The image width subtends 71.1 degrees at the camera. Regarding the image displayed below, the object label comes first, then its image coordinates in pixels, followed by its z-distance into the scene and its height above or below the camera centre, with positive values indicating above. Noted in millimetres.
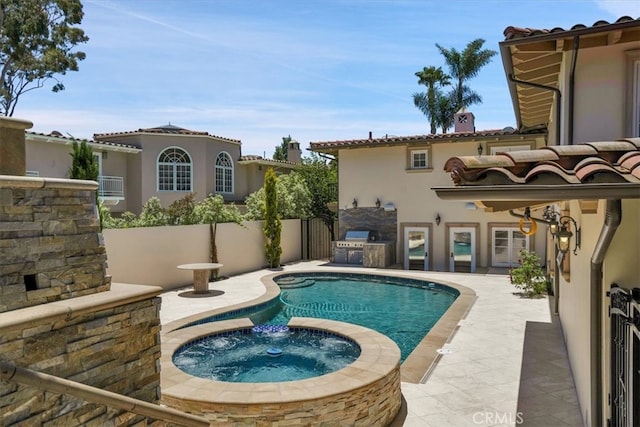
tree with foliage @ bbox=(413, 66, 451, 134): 38469 +10047
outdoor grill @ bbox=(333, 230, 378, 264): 22969 -2010
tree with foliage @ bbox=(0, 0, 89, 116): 29000 +11280
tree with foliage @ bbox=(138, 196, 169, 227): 18172 -286
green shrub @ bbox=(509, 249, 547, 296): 15391 -2479
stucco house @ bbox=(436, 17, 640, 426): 3191 +180
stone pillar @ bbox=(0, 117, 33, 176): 4492 +655
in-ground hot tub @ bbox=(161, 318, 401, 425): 6267 -2715
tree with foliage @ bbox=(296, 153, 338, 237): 26688 +1183
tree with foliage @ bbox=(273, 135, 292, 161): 67312 +8931
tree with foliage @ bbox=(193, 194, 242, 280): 19250 -324
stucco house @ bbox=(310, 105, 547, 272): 21047 +144
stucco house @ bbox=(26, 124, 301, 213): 24062 +2597
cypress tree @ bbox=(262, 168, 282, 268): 22094 -734
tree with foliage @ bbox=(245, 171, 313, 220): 23125 +442
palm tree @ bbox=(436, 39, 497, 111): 38094 +12029
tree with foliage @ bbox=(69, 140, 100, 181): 13836 +1454
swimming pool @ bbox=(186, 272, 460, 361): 13075 -3356
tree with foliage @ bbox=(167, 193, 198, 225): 19016 -168
